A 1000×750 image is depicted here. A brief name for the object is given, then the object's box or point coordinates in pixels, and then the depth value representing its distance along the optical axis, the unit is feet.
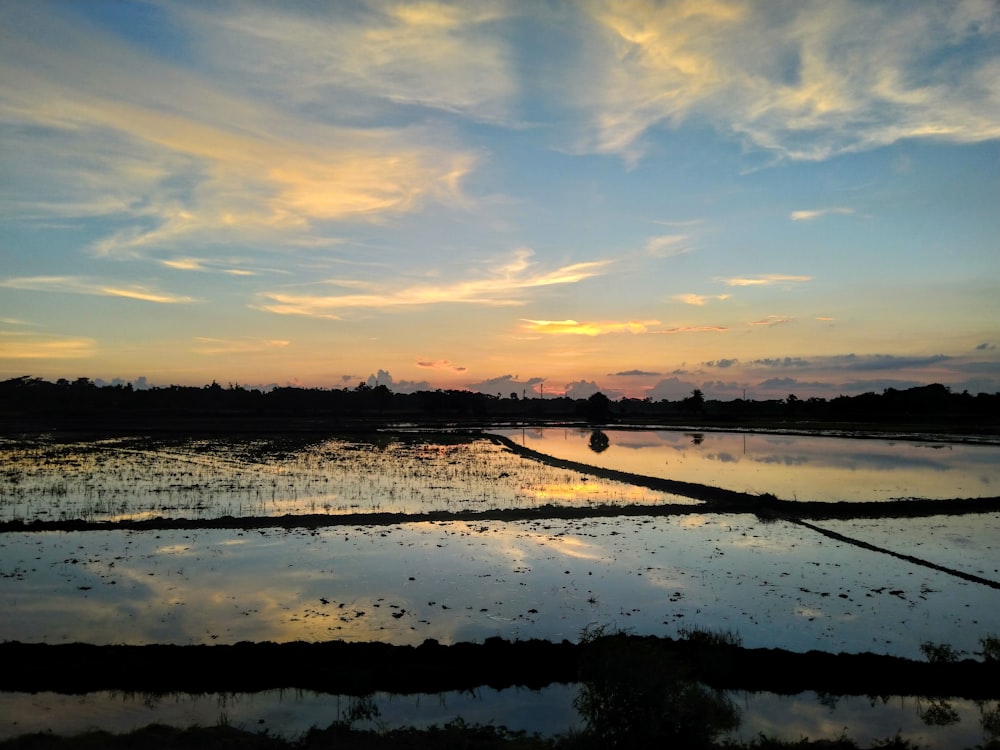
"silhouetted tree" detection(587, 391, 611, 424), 265.13
